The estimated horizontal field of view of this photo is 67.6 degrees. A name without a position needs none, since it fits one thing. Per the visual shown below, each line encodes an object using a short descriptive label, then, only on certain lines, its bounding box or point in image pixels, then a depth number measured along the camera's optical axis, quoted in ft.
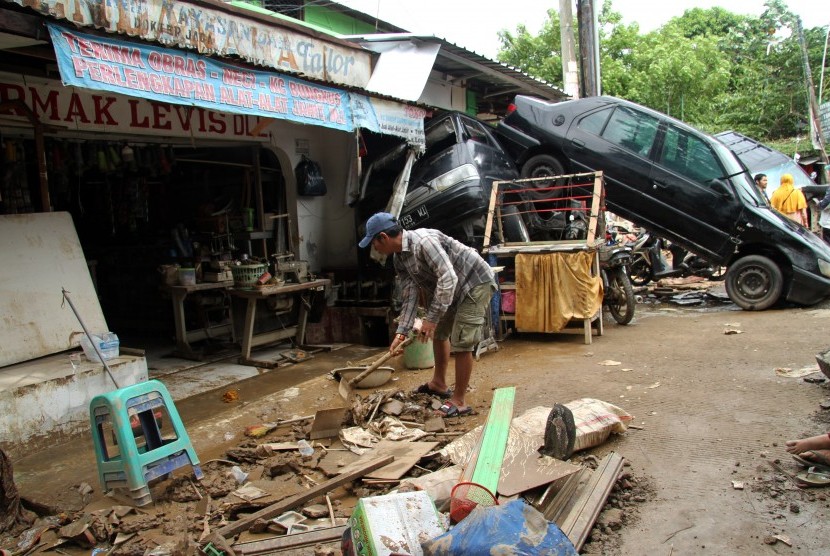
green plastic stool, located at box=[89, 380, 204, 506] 11.85
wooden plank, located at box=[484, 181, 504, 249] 24.90
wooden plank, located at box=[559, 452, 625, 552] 10.03
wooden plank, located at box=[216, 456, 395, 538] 10.88
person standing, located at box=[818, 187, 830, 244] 38.24
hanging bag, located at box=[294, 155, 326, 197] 27.32
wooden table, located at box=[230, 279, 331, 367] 22.86
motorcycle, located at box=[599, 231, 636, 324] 25.54
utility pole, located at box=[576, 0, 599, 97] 36.91
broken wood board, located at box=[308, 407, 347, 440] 15.23
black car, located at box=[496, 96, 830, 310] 26.40
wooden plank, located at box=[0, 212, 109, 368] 16.69
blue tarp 7.33
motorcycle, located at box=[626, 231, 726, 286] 31.12
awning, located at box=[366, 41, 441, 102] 25.49
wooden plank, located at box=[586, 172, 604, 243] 23.56
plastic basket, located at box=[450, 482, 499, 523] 9.74
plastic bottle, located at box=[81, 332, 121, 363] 16.93
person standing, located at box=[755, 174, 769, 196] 33.83
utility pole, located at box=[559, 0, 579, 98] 38.50
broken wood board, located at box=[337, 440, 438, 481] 12.66
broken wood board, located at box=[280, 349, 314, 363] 24.36
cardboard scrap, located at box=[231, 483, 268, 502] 12.30
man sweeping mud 15.76
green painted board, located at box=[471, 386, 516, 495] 11.27
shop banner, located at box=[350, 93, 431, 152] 22.57
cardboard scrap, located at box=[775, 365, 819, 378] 17.73
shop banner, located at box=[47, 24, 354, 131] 14.15
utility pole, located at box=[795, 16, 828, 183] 58.54
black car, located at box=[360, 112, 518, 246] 26.07
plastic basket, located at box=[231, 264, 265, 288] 23.21
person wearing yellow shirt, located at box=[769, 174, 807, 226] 34.37
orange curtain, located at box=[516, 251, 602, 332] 23.18
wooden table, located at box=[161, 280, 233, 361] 22.95
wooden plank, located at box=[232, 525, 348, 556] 10.12
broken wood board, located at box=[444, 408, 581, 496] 11.31
